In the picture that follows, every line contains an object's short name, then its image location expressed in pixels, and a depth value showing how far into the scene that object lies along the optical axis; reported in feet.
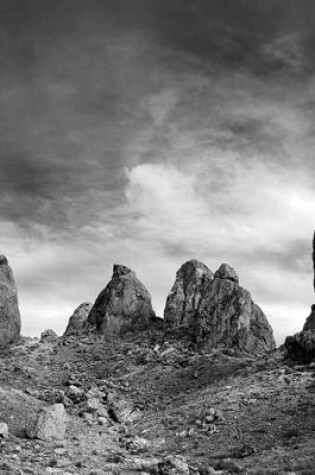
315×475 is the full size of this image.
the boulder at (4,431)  83.98
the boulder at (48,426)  91.91
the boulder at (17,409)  98.75
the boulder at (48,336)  254.68
